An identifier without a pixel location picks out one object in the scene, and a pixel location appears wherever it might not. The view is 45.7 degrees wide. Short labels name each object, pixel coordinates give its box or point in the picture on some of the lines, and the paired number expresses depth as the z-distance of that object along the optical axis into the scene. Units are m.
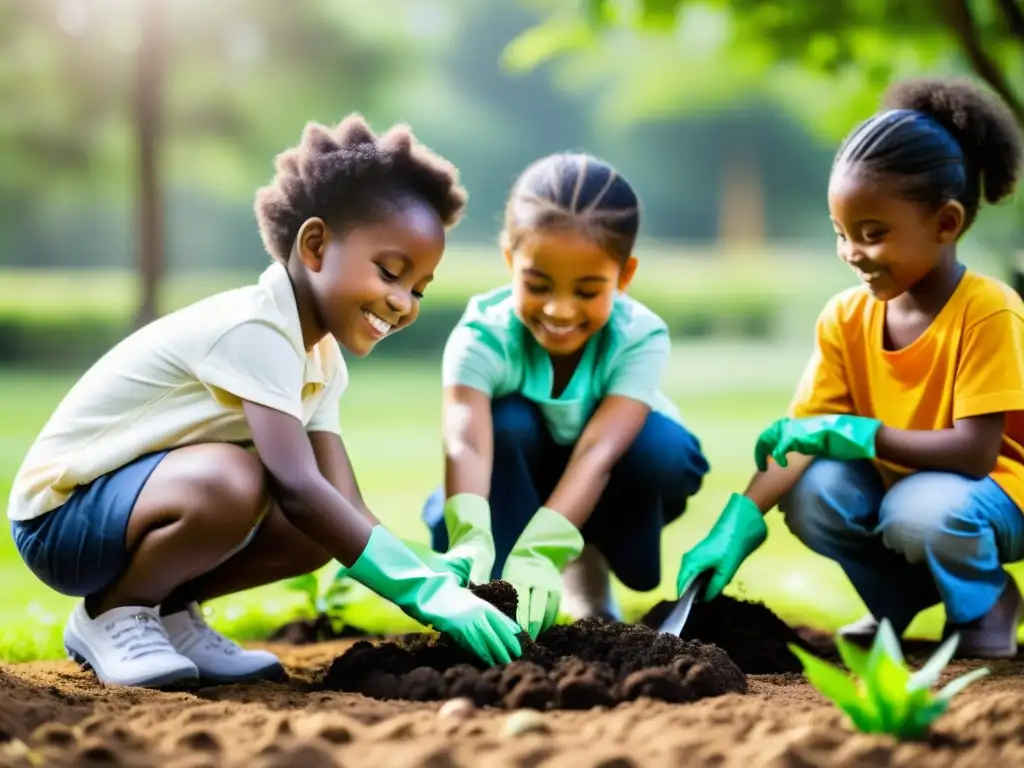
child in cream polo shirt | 2.16
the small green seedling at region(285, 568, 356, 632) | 3.03
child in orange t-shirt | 2.53
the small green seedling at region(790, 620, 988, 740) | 1.52
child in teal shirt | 2.59
